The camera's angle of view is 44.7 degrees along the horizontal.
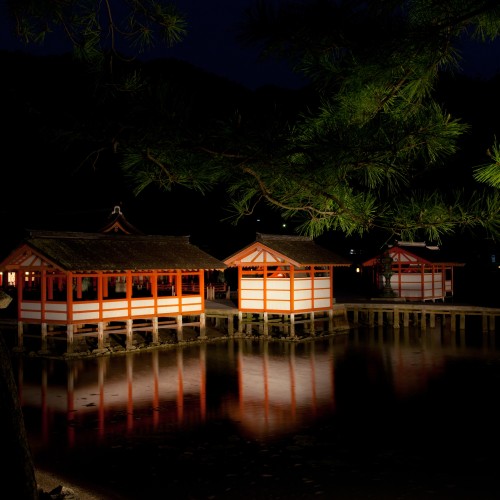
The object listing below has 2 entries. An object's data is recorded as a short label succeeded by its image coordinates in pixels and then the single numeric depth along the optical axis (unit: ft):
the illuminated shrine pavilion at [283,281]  76.18
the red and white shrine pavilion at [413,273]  102.06
